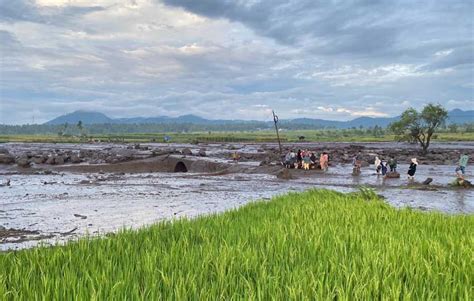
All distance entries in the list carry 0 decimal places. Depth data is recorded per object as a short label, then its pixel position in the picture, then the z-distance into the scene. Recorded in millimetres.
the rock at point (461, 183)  25203
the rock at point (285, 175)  30664
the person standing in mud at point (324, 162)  37219
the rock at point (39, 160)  40966
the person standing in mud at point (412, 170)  28656
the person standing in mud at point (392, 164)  32312
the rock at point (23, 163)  36312
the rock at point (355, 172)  33750
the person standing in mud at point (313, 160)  37469
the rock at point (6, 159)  39156
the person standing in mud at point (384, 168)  31141
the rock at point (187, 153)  52325
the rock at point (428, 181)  26456
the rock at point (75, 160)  41406
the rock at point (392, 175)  30803
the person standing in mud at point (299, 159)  37134
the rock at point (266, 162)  40125
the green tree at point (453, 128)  149838
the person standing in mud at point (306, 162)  36438
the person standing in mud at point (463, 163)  26125
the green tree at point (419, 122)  50156
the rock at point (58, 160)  40609
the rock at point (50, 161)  40469
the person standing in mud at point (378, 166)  32497
